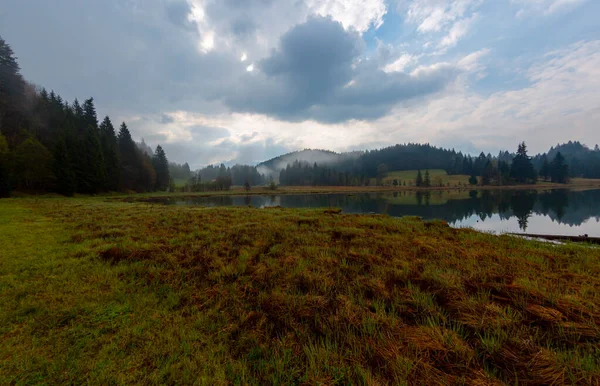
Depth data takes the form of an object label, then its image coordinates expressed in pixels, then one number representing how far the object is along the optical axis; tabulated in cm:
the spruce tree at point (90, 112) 6531
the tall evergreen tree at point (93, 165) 4794
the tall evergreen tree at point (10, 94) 4612
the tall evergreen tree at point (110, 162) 5431
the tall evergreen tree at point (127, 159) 6203
